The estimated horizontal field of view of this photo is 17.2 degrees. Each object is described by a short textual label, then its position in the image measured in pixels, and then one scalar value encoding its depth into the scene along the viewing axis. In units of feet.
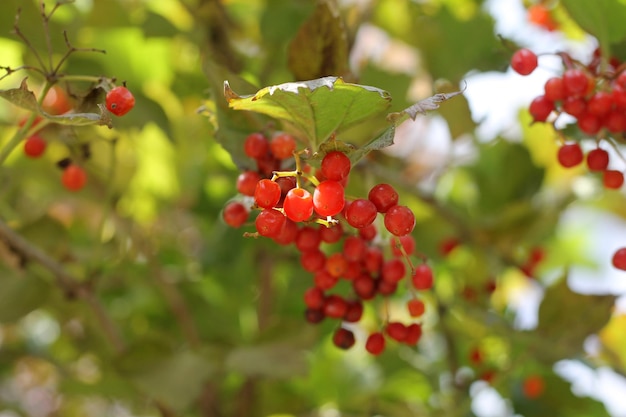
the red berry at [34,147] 2.36
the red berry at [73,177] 2.46
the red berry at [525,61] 2.24
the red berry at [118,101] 2.11
